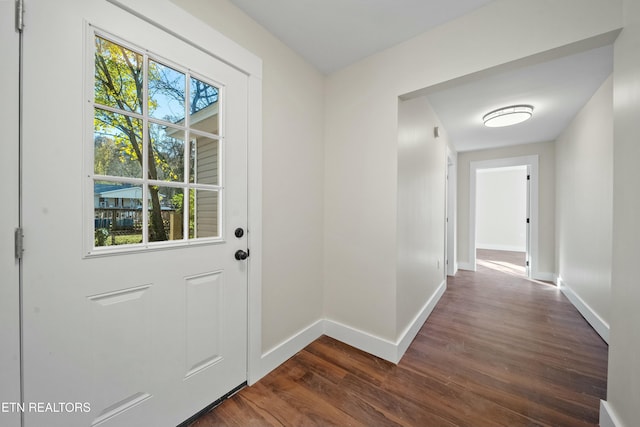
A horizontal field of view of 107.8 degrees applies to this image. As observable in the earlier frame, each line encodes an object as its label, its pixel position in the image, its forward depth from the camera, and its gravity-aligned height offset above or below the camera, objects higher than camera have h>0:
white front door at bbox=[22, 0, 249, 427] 0.86 -0.04
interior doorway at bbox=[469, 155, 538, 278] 4.05 +0.21
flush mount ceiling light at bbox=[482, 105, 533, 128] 2.62 +1.14
